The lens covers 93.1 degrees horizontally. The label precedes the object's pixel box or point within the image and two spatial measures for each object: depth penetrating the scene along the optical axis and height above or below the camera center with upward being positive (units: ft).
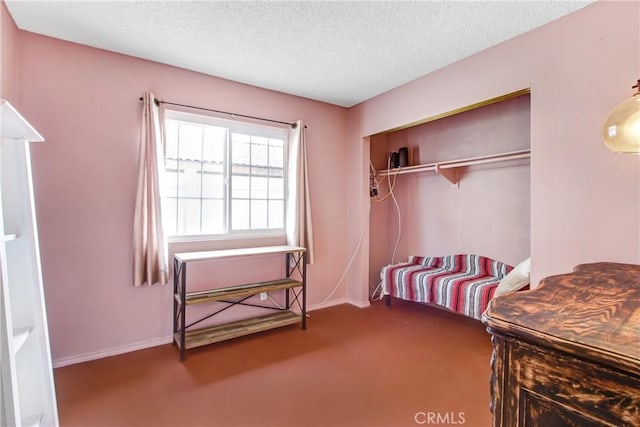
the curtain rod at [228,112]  8.46 +2.89
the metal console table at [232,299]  8.18 -2.82
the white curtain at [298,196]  10.74 +0.17
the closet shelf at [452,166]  8.94 +1.09
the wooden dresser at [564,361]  1.72 -1.06
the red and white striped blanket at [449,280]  9.22 -2.83
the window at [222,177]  9.18 +0.88
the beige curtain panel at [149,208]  8.06 -0.05
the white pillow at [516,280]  7.95 -2.30
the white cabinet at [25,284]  4.62 -1.16
